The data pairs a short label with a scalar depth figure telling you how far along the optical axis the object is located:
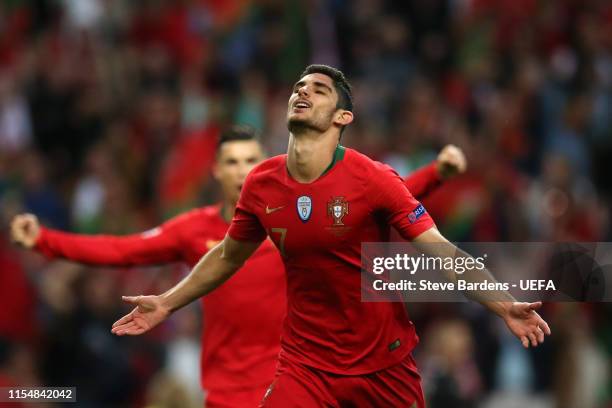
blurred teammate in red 15.59
